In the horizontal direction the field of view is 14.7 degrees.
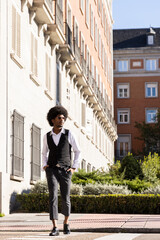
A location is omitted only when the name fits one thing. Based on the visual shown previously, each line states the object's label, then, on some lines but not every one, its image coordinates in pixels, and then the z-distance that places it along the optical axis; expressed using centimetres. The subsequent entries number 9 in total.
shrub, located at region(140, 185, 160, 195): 1938
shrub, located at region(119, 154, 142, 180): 2650
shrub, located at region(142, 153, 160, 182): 2632
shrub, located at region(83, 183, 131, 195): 1925
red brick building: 7544
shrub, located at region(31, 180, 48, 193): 1841
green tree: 7075
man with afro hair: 1010
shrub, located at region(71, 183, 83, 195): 1850
